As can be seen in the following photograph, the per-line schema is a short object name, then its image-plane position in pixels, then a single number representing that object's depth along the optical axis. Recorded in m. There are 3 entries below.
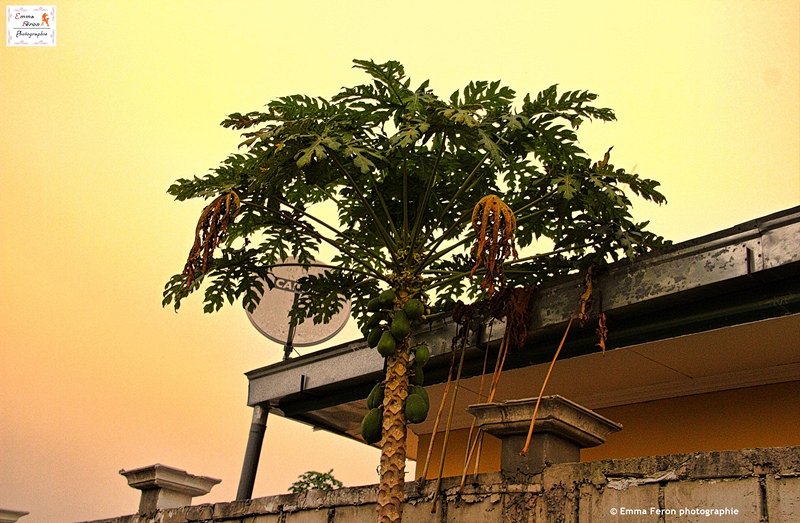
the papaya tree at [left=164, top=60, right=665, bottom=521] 6.66
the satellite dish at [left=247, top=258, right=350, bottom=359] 12.31
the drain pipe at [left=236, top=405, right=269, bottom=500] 10.99
